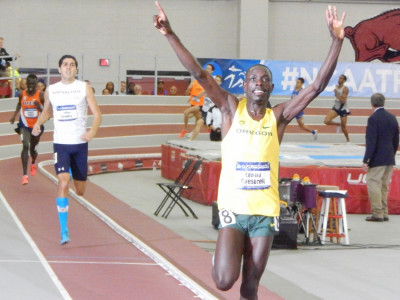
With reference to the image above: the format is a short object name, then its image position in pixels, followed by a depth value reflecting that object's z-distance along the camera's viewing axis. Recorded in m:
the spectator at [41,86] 21.18
